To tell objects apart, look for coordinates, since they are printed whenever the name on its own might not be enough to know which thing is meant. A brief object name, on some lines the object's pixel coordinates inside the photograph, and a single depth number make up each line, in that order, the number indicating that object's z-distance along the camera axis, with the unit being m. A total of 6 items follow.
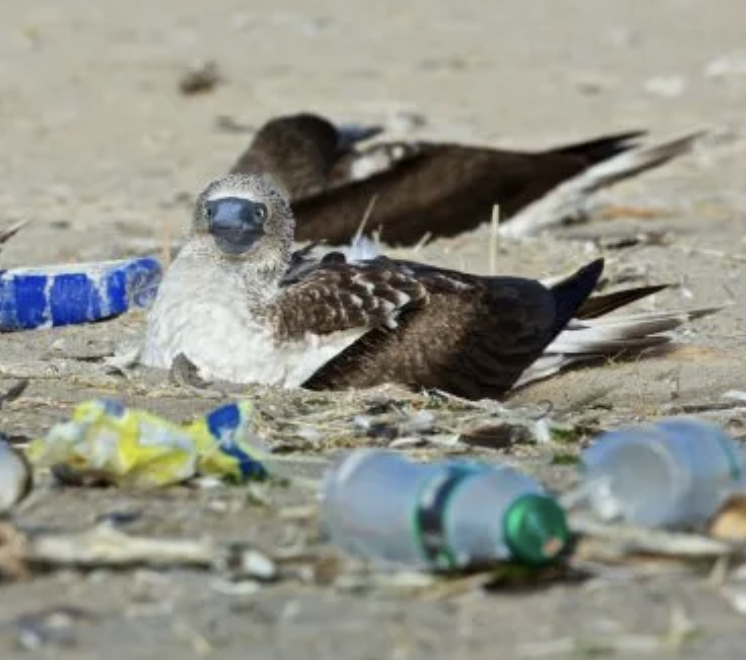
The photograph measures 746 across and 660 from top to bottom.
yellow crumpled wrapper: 10.45
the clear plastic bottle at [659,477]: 9.38
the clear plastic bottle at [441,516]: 8.96
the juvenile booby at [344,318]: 13.99
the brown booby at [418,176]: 19.80
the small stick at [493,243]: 17.28
